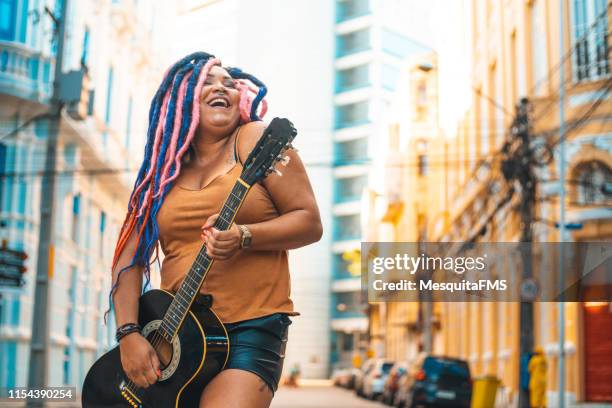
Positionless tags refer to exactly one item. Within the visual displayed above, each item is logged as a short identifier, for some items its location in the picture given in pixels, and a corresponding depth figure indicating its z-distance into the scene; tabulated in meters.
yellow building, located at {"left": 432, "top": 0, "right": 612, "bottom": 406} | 13.73
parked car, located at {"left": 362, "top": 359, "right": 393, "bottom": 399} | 23.31
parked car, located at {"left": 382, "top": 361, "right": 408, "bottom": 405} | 20.66
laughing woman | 2.42
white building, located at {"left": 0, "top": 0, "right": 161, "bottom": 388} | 6.73
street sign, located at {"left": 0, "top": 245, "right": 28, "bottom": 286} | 9.12
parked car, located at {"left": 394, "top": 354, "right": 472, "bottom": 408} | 16.97
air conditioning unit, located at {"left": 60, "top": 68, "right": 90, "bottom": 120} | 7.93
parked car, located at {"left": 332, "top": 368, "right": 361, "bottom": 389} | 29.84
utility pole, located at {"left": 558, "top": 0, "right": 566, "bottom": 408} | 14.43
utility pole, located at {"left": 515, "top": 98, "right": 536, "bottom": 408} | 14.03
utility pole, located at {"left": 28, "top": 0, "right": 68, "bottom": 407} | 9.45
